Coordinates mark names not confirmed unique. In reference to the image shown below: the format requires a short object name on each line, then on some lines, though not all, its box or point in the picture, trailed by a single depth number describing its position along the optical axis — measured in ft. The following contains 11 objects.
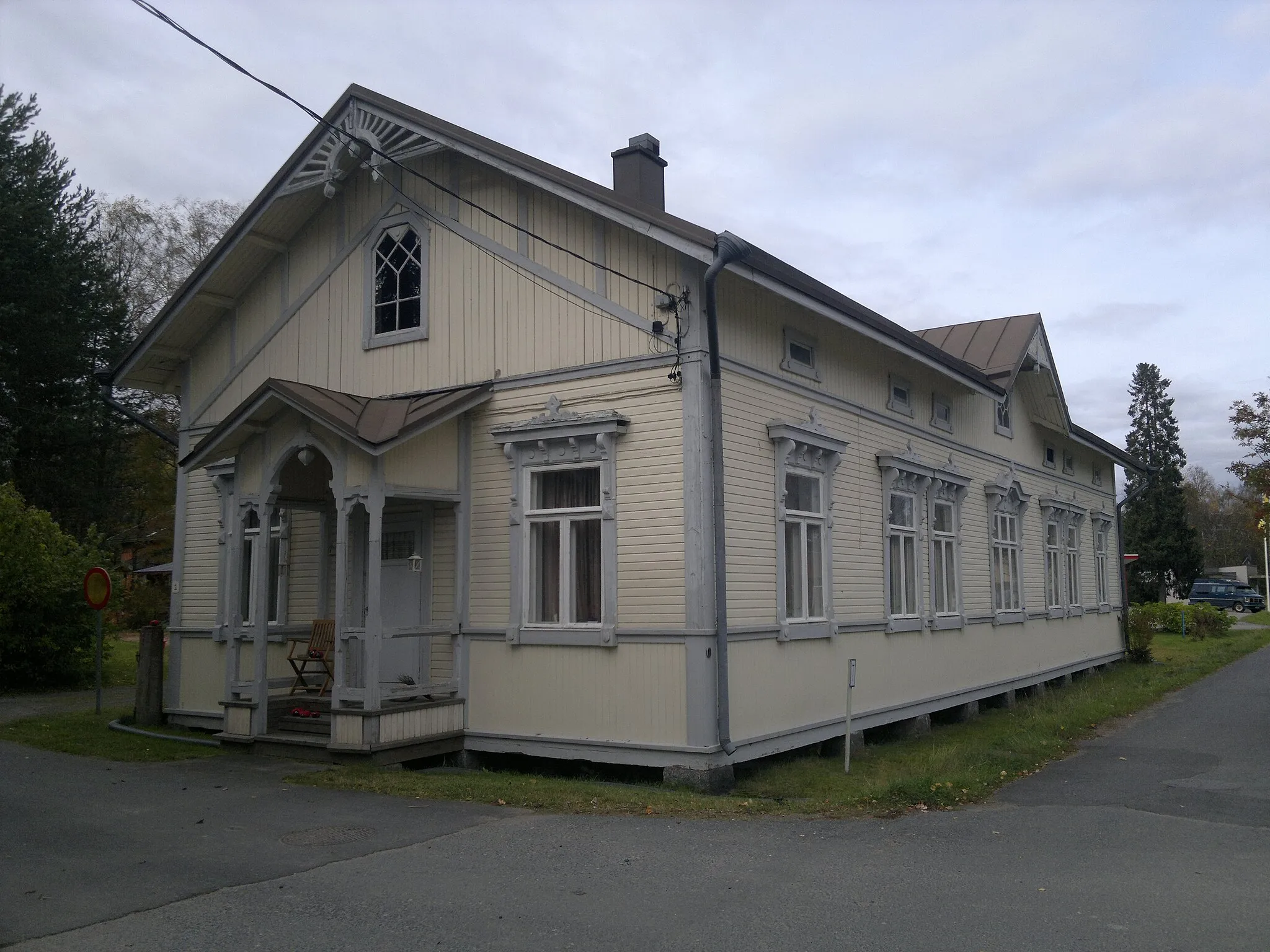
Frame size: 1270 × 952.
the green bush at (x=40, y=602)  65.26
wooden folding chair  43.75
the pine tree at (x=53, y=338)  88.84
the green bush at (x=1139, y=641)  91.25
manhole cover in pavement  26.91
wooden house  36.50
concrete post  49.93
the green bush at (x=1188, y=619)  126.52
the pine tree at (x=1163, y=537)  206.90
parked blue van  216.54
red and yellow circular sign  49.42
